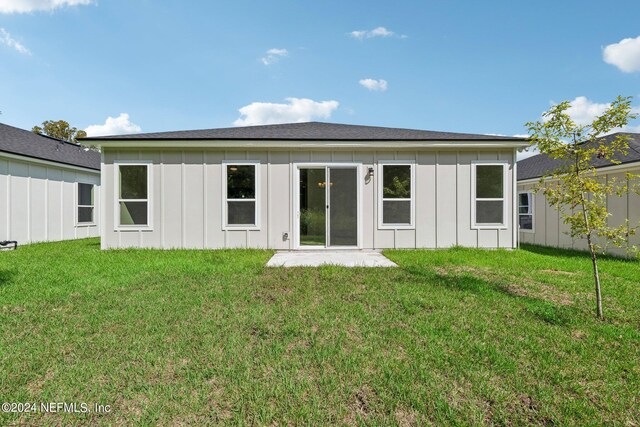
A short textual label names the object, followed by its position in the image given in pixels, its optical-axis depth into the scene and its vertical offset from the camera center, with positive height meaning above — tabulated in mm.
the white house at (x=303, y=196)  8195 +539
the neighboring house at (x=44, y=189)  9498 +982
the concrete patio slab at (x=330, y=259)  6316 -1039
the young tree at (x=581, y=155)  3473 +723
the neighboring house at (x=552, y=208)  7824 +233
